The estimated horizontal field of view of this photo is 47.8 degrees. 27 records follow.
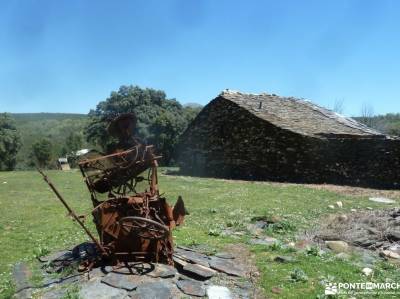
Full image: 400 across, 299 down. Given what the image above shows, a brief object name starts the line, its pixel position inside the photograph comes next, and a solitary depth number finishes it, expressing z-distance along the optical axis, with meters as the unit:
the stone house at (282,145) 21.95
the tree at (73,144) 53.84
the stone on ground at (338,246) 9.58
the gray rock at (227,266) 7.88
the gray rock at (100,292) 6.53
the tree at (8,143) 43.22
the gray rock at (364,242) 9.98
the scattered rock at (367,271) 8.04
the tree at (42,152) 44.16
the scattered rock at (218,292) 6.83
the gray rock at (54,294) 6.68
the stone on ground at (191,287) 6.86
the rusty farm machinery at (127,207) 7.44
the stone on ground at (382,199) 17.02
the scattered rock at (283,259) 8.64
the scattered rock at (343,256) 8.92
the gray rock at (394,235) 10.06
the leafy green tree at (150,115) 40.00
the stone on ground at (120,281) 6.77
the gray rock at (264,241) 10.09
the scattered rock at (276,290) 7.19
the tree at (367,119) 72.19
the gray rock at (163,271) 7.20
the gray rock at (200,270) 7.44
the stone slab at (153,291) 6.56
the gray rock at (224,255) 8.78
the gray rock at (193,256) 8.12
